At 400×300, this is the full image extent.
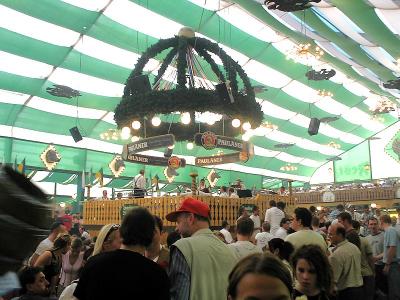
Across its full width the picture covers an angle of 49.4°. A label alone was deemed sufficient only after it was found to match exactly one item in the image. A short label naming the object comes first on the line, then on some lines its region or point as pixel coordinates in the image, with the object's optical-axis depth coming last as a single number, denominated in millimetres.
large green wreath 7832
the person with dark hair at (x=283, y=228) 5961
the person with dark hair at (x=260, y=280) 1123
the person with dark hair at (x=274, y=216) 8062
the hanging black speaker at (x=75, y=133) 15578
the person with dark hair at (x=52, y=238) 4887
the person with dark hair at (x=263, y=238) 6220
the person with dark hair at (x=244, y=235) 3854
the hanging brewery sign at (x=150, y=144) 8875
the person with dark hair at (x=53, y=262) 4008
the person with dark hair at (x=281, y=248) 3750
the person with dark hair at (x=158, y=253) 3181
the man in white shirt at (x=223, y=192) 10859
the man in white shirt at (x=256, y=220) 9047
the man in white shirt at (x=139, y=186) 11281
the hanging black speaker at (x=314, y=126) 17812
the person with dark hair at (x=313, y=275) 2559
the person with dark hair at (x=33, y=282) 2916
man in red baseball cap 2572
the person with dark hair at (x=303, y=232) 3945
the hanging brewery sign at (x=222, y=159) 9805
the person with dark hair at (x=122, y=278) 2037
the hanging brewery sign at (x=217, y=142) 8891
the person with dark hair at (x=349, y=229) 4758
